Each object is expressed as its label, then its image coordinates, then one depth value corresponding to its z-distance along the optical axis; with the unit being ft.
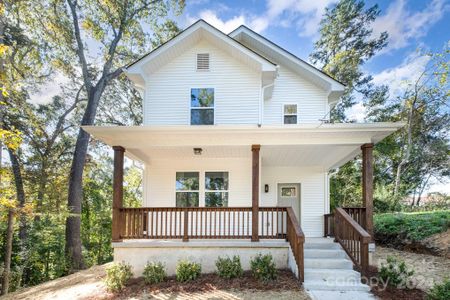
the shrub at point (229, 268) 23.44
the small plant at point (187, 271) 23.40
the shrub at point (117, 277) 22.75
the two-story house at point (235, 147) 24.88
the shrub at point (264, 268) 22.64
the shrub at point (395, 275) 20.35
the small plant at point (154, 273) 23.25
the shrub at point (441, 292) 15.53
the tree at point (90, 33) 49.98
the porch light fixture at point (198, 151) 28.86
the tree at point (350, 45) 68.13
